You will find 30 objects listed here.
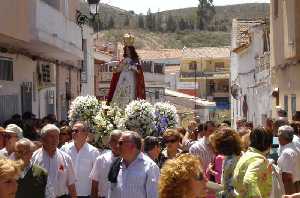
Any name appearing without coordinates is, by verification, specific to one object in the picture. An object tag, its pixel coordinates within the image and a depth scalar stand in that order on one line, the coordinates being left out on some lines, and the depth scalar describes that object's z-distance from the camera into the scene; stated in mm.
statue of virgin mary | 14633
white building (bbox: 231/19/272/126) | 31328
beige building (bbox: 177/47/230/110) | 82312
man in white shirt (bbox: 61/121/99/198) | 10094
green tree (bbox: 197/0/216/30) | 153625
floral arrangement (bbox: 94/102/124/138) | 11727
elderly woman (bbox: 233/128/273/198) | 6855
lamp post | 20000
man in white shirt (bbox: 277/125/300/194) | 10242
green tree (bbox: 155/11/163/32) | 150375
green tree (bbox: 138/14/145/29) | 151125
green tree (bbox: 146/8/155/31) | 151375
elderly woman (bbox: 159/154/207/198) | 5168
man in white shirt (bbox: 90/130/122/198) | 9117
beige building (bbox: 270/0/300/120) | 19423
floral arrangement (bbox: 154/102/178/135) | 12344
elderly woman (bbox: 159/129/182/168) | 9938
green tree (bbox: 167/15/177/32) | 150000
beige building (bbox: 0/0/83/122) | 16422
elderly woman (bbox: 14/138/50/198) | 7340
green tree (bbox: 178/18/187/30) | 151562
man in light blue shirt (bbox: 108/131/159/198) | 7504
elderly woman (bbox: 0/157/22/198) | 5375
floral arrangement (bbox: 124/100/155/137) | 11844
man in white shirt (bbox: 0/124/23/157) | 9042
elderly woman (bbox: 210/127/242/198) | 7512
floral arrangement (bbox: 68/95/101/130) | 12516
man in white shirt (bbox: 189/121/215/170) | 11069
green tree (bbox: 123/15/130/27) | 148800
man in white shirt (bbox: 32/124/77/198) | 8730
